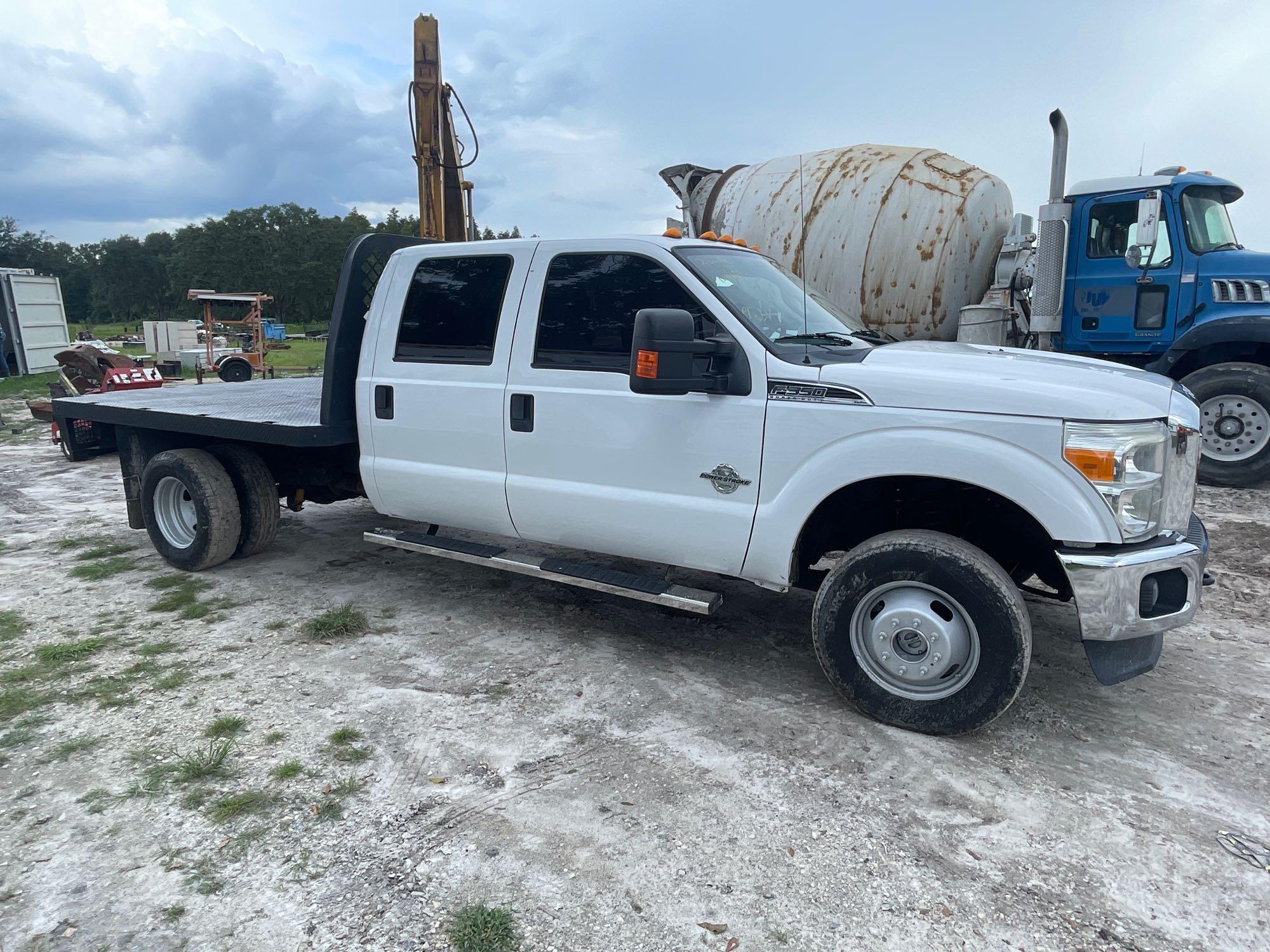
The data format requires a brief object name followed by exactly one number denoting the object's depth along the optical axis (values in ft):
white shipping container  66.74
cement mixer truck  24.80
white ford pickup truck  9.87
